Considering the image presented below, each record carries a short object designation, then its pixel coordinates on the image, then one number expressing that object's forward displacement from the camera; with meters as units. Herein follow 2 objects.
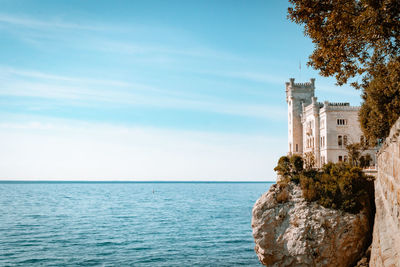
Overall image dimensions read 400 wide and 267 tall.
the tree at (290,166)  27.27
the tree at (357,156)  45.56
